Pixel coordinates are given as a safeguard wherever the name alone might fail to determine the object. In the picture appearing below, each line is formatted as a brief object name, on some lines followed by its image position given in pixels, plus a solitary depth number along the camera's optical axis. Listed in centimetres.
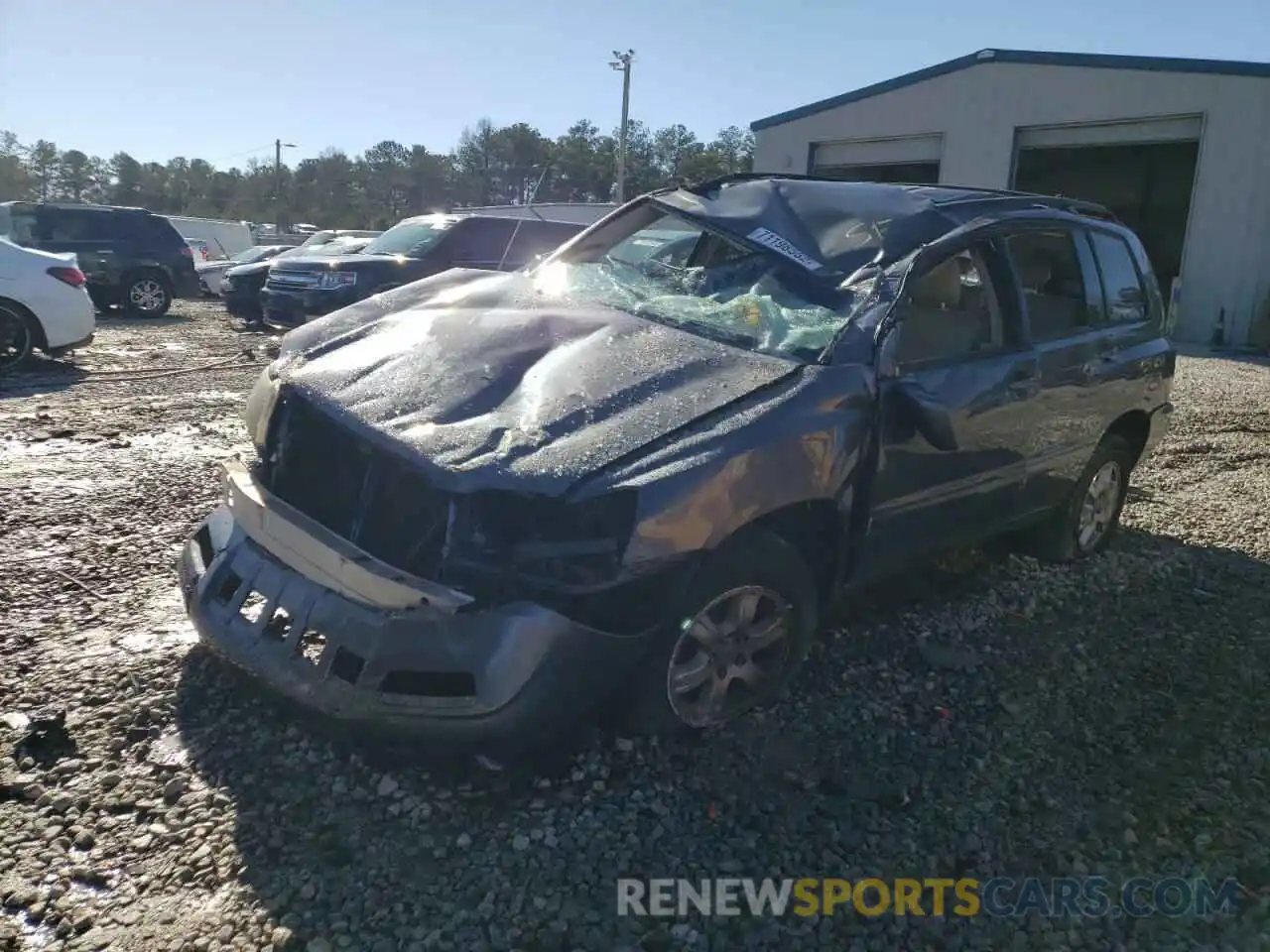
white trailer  2491
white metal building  1672
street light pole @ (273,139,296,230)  6058
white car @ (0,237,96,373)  880
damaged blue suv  254
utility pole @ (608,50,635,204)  3788
